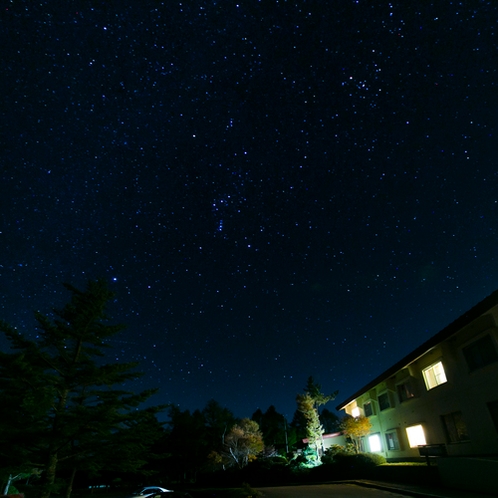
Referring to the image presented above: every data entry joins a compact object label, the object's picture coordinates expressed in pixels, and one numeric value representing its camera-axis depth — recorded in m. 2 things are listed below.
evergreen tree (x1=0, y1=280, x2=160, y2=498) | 11.34
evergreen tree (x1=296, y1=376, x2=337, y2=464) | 29.06
